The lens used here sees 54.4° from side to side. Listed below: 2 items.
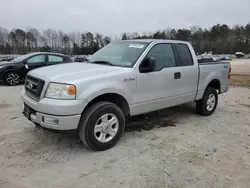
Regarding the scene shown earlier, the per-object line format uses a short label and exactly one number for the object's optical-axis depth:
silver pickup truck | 3.40
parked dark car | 10.59
